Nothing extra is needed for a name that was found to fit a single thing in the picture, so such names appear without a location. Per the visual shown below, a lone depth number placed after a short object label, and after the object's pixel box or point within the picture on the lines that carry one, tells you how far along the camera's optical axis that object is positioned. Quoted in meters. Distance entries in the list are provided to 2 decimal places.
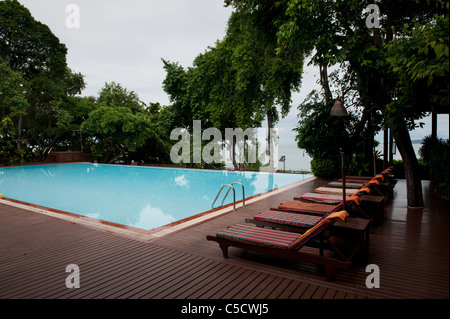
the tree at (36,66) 17.98
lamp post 5.63
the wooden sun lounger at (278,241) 2.87
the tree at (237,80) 10.95
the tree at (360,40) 5.82
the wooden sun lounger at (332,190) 6.11
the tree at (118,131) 17.14
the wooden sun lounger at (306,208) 4.51
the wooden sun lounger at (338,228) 3.21
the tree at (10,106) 16.06
